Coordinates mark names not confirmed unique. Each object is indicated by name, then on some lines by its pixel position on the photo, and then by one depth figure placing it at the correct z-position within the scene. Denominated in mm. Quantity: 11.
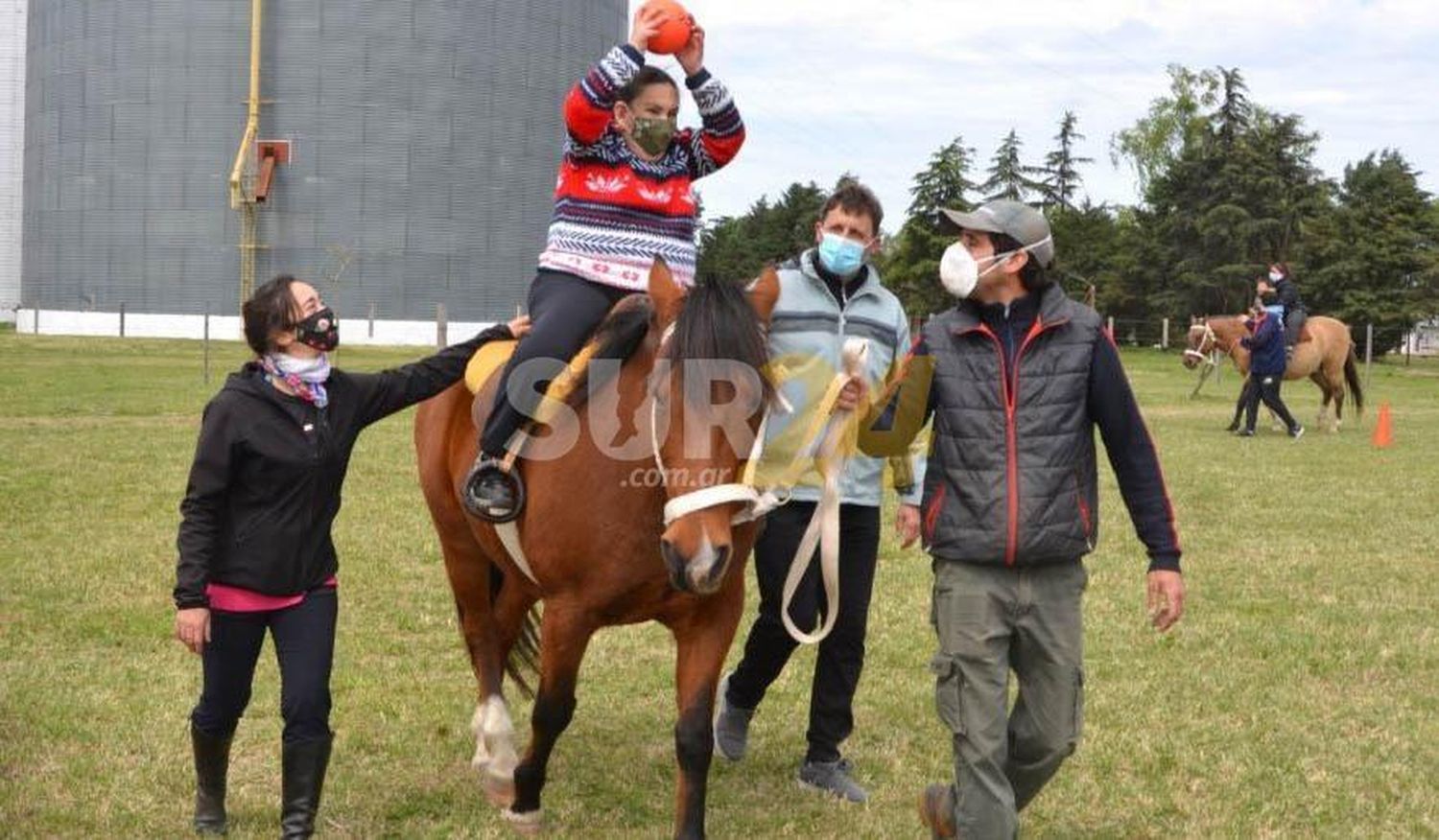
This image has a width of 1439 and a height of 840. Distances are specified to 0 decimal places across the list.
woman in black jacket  4176
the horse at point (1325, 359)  20766
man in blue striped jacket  4891
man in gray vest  3881
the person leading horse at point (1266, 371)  19172
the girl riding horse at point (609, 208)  4574
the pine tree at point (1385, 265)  45688
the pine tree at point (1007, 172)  63906
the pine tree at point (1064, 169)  69875
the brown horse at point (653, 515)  3867
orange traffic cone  18219
